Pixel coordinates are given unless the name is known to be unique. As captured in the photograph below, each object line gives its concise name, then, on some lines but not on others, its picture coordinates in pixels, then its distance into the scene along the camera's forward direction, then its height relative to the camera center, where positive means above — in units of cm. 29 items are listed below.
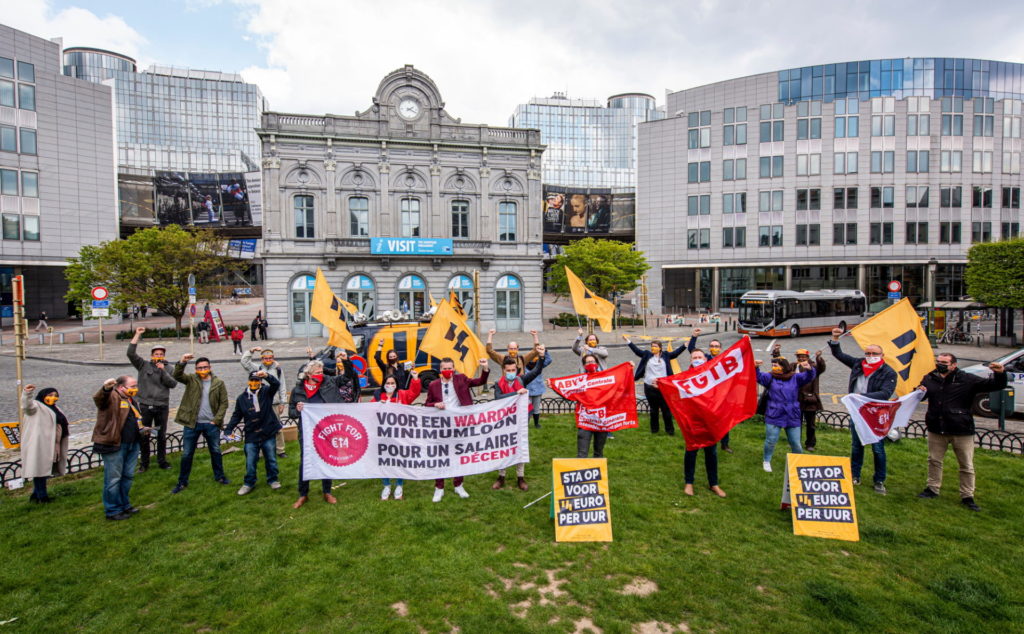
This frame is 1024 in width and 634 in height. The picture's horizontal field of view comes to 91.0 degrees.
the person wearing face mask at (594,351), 943 -92
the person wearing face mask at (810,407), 976 -206
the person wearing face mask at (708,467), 779 -256
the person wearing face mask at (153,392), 869 -148
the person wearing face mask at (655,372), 1031 -142
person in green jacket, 805 -162
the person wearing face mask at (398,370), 972 -133
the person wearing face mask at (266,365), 820 -95
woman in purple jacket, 806 -156
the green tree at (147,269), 3078 +255
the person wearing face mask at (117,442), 702 -187
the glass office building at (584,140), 11719 +3866
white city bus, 3123 -68
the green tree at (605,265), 4025 +315
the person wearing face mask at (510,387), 802 -138
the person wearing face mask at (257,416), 780 -169
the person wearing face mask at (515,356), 891 -103
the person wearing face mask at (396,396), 777 -149
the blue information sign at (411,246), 3356 +402
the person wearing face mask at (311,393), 761 -138
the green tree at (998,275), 2450 +121
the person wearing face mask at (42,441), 747 -198
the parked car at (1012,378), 1205 -190
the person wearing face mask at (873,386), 778 -139
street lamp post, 2614 +111
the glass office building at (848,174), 5066 +1295
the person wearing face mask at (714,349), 981 -94
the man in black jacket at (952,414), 714 -164
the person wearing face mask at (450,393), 774 -139
